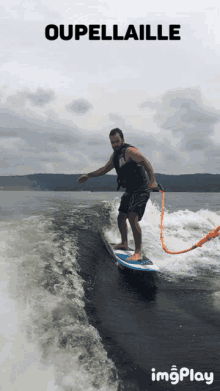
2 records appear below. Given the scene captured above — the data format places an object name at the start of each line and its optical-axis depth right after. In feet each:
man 15.89
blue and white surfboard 15.29
